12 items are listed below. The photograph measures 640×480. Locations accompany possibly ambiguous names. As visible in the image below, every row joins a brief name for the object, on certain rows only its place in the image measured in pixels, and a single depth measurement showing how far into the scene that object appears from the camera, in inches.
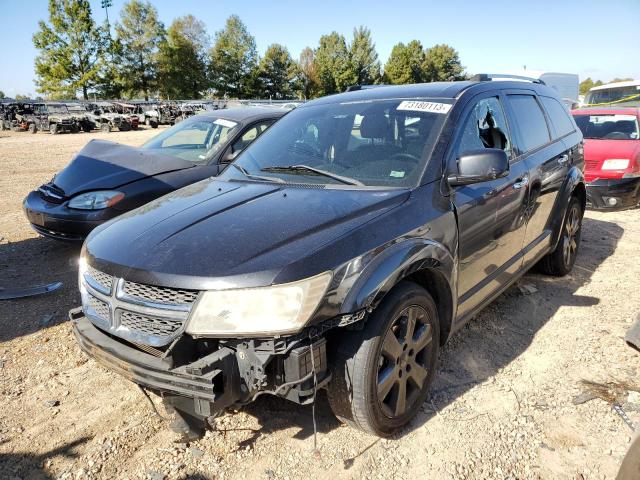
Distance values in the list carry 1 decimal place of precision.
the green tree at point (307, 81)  2731.3
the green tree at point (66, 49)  1852.9
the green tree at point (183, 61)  2236.7
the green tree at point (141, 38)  2175.2
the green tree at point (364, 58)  2854.1
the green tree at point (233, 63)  2516.0
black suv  77.1
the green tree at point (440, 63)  3043.8
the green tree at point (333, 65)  2763.3
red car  285.1
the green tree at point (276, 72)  2586.1
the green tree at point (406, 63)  2883.9
